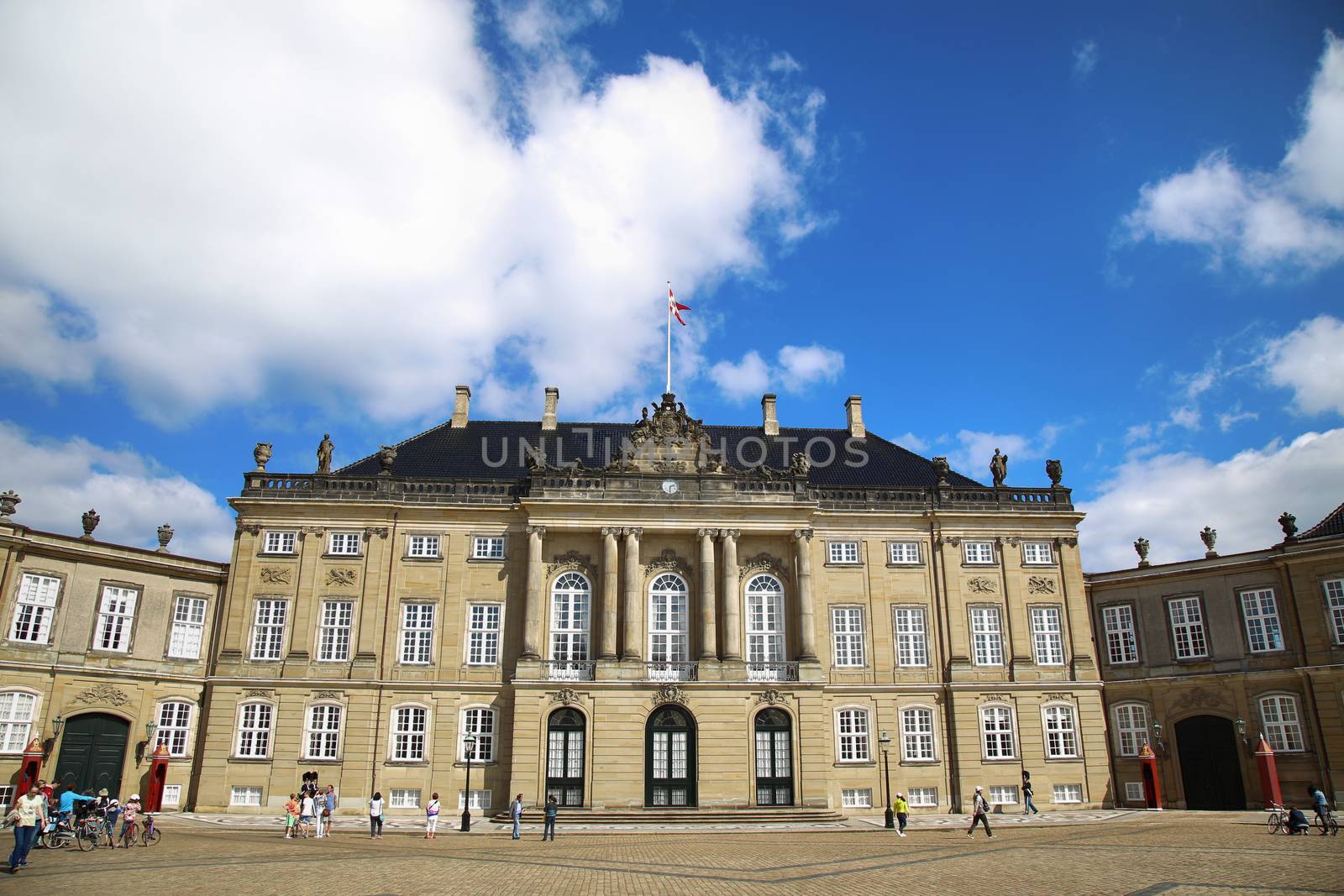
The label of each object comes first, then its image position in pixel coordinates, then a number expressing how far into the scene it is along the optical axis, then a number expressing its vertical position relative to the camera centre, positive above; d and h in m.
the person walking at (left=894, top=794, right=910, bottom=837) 31.00 -2.13
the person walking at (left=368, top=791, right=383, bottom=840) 30.97 -2.26
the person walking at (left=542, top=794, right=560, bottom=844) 30.16 -2.18
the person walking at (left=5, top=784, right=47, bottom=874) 20.23 -1.66
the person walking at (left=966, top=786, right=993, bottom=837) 30.36 -2.00
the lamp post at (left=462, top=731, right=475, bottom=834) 32.78 -0.21
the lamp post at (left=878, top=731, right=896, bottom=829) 38.38 -0.51
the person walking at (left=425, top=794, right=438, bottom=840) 30.30 -2.21
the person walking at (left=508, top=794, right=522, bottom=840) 30.69 -2.08
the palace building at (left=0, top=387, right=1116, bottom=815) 37.53 +4.36
